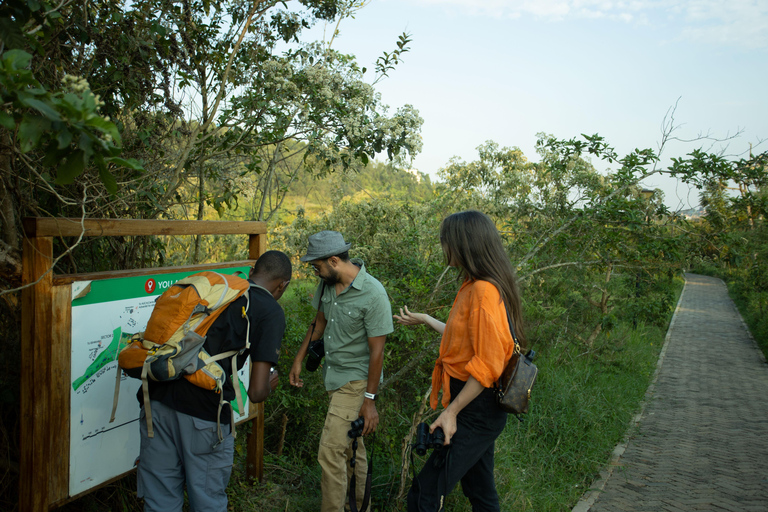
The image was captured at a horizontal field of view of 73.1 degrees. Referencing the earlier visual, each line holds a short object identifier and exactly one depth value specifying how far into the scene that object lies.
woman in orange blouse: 2.60
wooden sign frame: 2.41
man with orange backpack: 2.52
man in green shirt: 3.44
